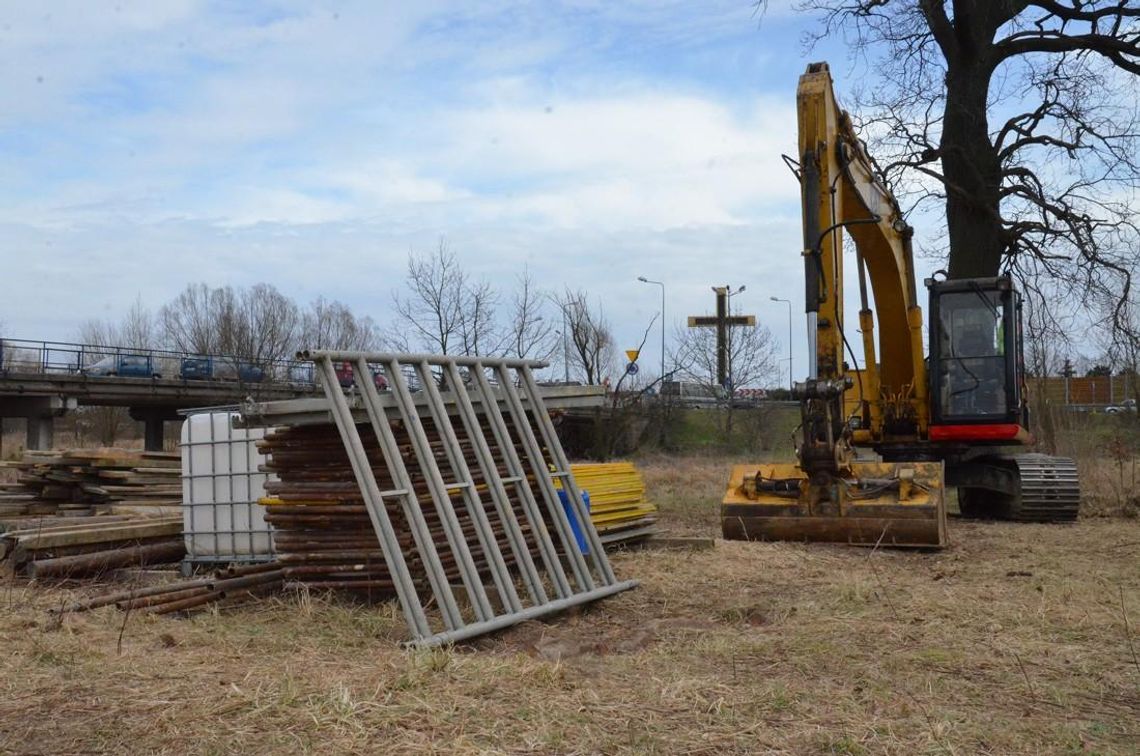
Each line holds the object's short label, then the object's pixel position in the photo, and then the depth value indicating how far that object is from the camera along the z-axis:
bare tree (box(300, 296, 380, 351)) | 53.06
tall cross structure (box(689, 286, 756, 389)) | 47.06
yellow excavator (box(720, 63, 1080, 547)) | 11.19
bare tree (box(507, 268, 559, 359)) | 32.03
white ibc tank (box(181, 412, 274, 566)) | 10.05
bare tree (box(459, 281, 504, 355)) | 29.88
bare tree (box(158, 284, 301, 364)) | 50.53
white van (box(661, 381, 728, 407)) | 39.12
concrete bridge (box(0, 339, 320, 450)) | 38.62
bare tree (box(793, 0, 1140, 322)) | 19.45
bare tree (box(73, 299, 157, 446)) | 49.62
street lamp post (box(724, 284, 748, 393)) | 44.76
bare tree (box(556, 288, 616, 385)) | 37.53
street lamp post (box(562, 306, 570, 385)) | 38.19
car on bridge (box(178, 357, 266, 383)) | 42.62
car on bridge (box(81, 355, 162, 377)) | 41.53
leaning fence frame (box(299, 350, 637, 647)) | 6.86
